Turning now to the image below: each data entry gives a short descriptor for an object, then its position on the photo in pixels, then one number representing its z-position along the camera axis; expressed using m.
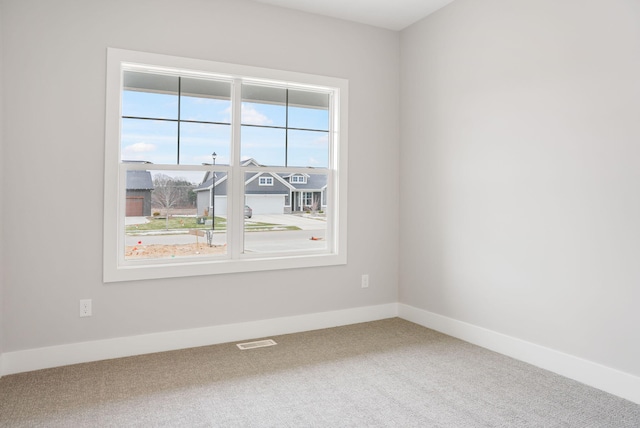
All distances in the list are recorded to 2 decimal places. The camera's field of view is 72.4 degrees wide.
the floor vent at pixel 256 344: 3.50
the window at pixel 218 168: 3.38
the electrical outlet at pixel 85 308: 3.16
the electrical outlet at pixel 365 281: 4.30
